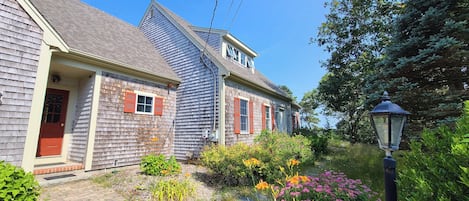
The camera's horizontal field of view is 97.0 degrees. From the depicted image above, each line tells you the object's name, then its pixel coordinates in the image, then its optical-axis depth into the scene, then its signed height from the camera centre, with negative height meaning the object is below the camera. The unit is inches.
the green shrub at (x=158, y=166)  225.1 -43.5
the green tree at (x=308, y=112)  1243.2 +99.3
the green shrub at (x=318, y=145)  411.2 -33.3
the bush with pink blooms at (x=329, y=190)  112.4 -34.6
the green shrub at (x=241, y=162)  207.8 -36.0
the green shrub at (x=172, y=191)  157.0 -49.8
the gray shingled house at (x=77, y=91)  180.1 +41.3
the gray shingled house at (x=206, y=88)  313.0 +66.2
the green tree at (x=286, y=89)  1305.2 +243.0
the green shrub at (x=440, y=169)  57.0 -12.6
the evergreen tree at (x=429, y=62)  206.5 +70.8
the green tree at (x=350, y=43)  470.3 +207.0
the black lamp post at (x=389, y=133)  83.3 -1.7
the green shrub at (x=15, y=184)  104.0 -30.9
